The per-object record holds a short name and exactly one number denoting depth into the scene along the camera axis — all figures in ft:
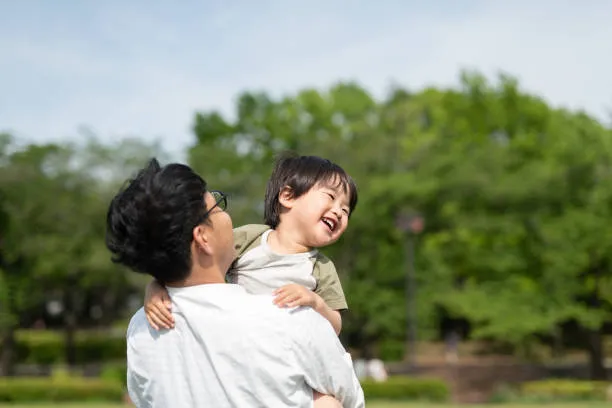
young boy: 10.70
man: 8.92
